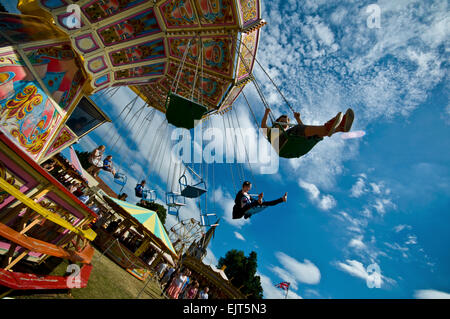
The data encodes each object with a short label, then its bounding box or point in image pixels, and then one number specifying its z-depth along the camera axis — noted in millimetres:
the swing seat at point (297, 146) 3684
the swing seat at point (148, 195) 8641
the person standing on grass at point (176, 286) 8571
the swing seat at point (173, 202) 7544
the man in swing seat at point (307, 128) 3326
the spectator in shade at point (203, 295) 9812
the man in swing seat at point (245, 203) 4188
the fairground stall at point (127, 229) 7672
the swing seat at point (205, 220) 6575
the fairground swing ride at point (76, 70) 2801
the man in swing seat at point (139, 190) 8727
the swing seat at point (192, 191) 6488
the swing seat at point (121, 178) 8492
